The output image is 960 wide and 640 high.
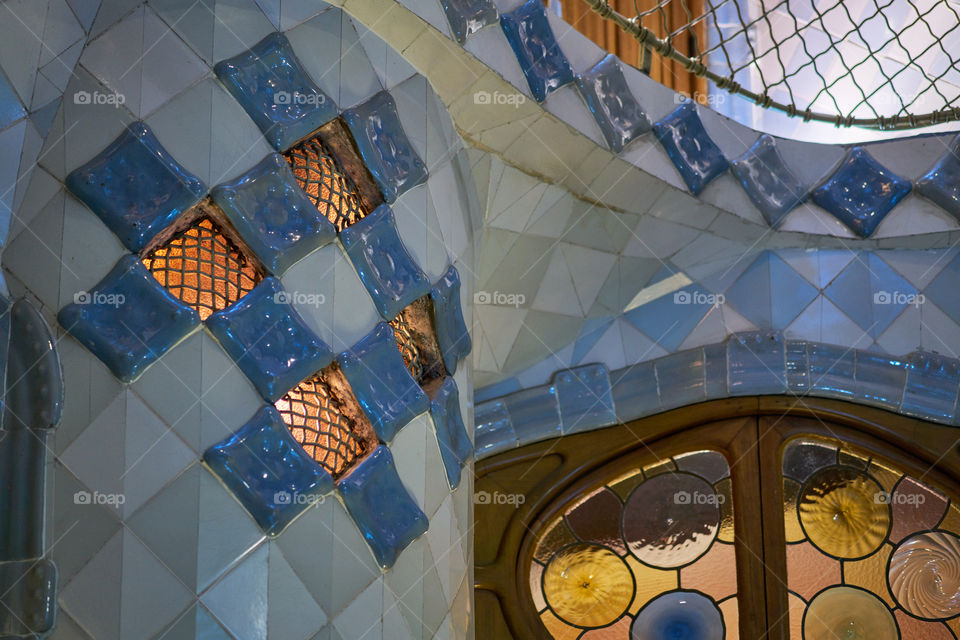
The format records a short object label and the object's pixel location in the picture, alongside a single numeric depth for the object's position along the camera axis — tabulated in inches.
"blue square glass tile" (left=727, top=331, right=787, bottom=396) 137.5
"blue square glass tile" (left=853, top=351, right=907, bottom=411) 138.4
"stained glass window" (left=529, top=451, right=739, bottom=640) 135.5
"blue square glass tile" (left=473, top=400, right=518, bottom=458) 133.2
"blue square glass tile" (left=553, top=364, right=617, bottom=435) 135.2
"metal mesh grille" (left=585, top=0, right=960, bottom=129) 164.6
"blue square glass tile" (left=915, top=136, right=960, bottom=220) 137.3
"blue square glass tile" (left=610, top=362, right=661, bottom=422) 136.3
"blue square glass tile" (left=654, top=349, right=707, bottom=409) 136.9
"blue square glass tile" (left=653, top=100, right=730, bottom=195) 128.5
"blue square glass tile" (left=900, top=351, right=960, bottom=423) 138.1
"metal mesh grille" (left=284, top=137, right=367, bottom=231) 89.8
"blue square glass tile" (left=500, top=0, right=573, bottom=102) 109.6
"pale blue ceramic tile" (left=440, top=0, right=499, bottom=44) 101.2
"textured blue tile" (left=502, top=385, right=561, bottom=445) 134.0
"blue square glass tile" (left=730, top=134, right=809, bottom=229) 135.1
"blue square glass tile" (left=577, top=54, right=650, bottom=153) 118.6
